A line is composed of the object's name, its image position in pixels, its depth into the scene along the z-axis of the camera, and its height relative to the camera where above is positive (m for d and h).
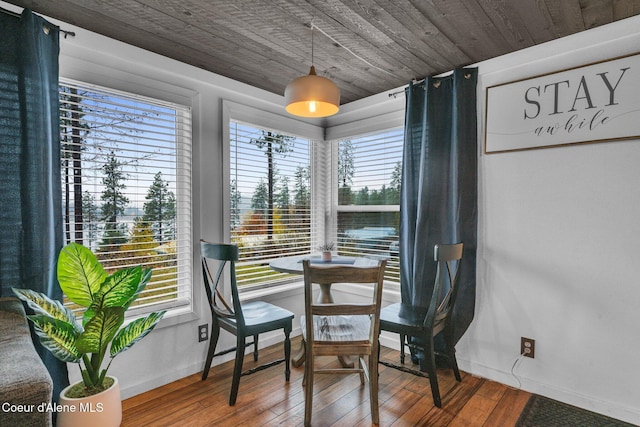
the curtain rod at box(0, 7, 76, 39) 1.70 +1.00
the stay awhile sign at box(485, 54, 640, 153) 1.90 +0.63
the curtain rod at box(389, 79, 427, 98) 2.73 +1.00
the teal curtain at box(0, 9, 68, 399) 1.70 +0.24
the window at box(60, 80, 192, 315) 2.07 +0.16
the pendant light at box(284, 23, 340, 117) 1.81 +0.64
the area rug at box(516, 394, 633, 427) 1.87 -1.22
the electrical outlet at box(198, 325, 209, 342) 2.53 -0.96
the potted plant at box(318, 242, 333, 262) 2.69 -0.40
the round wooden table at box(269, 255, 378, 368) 2.44 -0.45
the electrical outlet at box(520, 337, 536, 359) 2.22 -0.94
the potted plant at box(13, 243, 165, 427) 1.52 -0.56
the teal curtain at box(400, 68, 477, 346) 2.43 +0.18
